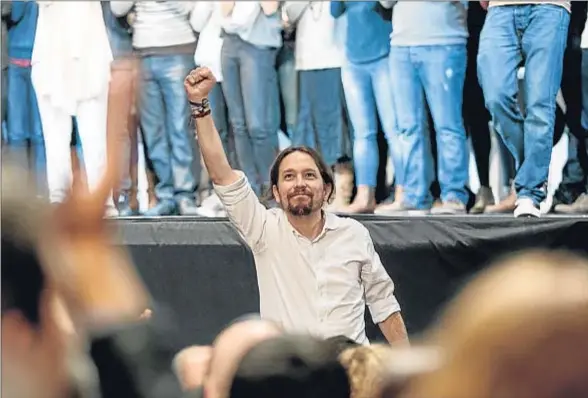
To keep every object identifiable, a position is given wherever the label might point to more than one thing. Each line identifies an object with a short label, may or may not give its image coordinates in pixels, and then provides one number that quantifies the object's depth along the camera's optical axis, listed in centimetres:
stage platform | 1153
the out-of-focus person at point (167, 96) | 1205
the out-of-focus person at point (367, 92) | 1202
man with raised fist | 1075
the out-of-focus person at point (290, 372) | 667
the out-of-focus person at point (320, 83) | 1208
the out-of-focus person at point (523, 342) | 451
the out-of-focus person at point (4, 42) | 1185
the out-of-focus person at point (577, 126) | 1175
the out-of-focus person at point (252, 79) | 1211
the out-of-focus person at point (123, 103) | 807
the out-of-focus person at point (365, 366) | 662
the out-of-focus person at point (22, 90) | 1172
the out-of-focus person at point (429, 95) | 1188
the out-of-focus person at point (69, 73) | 1166
